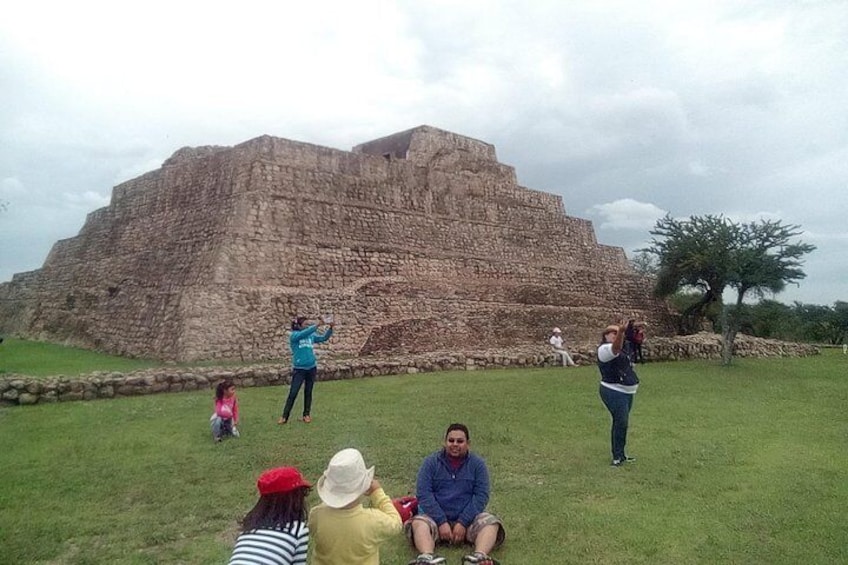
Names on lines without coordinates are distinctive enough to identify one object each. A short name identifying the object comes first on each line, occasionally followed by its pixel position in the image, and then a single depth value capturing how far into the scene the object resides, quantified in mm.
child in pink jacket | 8109
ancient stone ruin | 16047
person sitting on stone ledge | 16875
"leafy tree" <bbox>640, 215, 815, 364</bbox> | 18656
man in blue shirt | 4887
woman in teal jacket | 8992
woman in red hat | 3549
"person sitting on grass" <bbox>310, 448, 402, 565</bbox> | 3777
